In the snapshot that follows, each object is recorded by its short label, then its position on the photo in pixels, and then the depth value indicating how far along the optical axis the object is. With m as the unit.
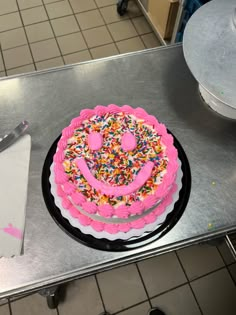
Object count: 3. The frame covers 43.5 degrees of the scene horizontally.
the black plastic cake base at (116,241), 0.73
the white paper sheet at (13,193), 0.73
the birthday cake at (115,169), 0.68
